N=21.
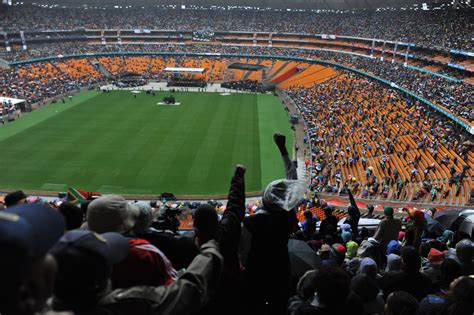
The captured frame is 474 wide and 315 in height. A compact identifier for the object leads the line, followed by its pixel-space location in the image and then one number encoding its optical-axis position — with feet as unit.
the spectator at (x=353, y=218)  27.55
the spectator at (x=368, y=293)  12.42
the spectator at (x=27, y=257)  4.81
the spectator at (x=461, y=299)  11.12
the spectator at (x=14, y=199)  18.48
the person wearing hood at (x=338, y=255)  16.64
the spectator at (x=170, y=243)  11.43
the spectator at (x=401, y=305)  11.18
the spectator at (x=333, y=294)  9.25
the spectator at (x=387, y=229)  21.76
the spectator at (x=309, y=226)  25.55
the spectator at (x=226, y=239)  9.93
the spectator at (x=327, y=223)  24.72
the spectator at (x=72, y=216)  11.98
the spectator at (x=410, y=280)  13.74
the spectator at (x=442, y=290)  11.28
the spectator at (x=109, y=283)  6.38
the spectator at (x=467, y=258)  15.66
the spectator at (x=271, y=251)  11.15
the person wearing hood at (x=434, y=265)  17.18
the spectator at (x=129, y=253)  8.45
